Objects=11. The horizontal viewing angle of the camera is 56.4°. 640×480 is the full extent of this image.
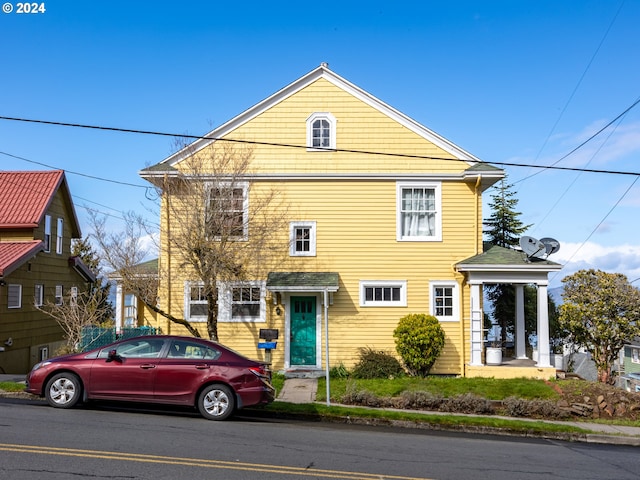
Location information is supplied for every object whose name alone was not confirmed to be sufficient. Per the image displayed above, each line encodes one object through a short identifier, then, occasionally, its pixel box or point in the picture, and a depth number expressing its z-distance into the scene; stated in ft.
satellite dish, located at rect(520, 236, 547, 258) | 57.93
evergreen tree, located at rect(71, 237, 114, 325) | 121.80
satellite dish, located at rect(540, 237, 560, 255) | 58.80
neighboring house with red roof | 69.46
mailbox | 57.83
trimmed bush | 56.65
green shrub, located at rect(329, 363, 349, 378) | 57.88
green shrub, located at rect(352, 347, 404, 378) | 56.80
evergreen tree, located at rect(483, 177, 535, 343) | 84.89
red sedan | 35.37
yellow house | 60.03
